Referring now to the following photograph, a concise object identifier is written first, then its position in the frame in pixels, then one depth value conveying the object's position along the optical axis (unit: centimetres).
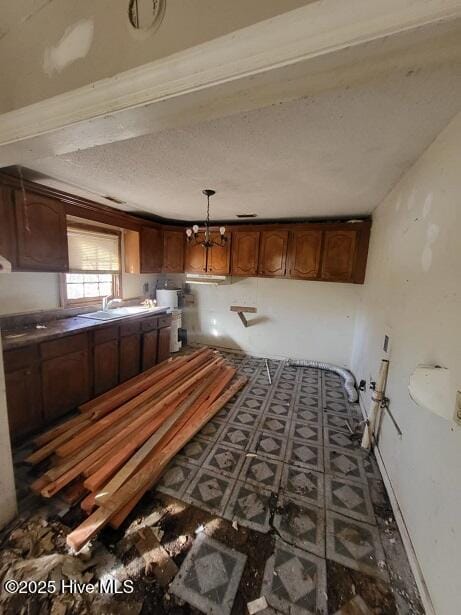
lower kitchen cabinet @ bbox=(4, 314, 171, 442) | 202
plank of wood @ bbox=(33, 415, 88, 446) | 200
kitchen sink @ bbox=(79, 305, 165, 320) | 306
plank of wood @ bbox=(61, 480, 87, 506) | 159
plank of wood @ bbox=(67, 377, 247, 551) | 133
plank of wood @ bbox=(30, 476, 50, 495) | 160
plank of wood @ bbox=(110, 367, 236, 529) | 148
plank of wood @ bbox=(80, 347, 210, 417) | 243
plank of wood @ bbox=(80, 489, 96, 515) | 150
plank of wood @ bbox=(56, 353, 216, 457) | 190
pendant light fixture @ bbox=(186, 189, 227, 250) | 241
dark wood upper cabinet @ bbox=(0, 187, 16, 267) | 203
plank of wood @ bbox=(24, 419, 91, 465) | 183
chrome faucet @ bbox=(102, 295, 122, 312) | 339
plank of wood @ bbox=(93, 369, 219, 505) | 156
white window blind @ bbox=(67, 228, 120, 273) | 295
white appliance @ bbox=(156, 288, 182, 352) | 431
